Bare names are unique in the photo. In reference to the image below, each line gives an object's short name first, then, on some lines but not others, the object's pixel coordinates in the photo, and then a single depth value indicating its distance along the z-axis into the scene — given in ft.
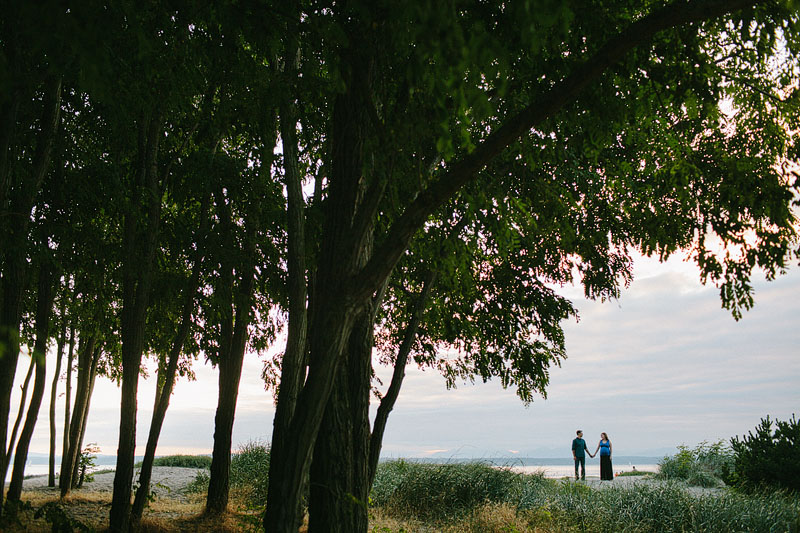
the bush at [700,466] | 45.50
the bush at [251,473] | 38.45
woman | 50.75
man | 51.47
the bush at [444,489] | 34.96
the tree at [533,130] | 11.77
